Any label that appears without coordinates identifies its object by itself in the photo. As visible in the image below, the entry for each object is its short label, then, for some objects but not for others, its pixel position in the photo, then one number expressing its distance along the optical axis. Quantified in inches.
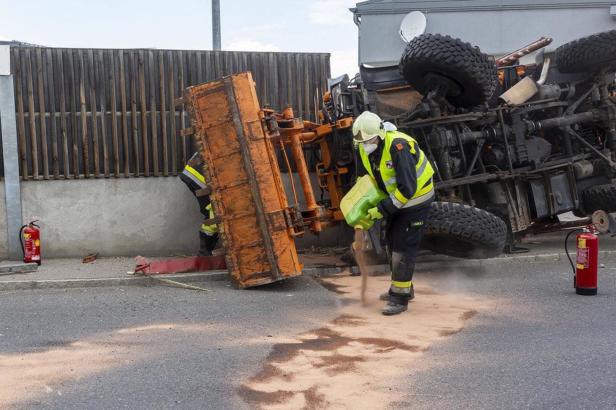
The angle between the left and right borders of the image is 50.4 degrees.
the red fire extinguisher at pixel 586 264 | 250.4
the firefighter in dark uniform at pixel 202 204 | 318.3
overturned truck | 288.7
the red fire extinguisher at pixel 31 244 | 327.9
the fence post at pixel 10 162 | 343.3
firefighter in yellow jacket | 228.4
